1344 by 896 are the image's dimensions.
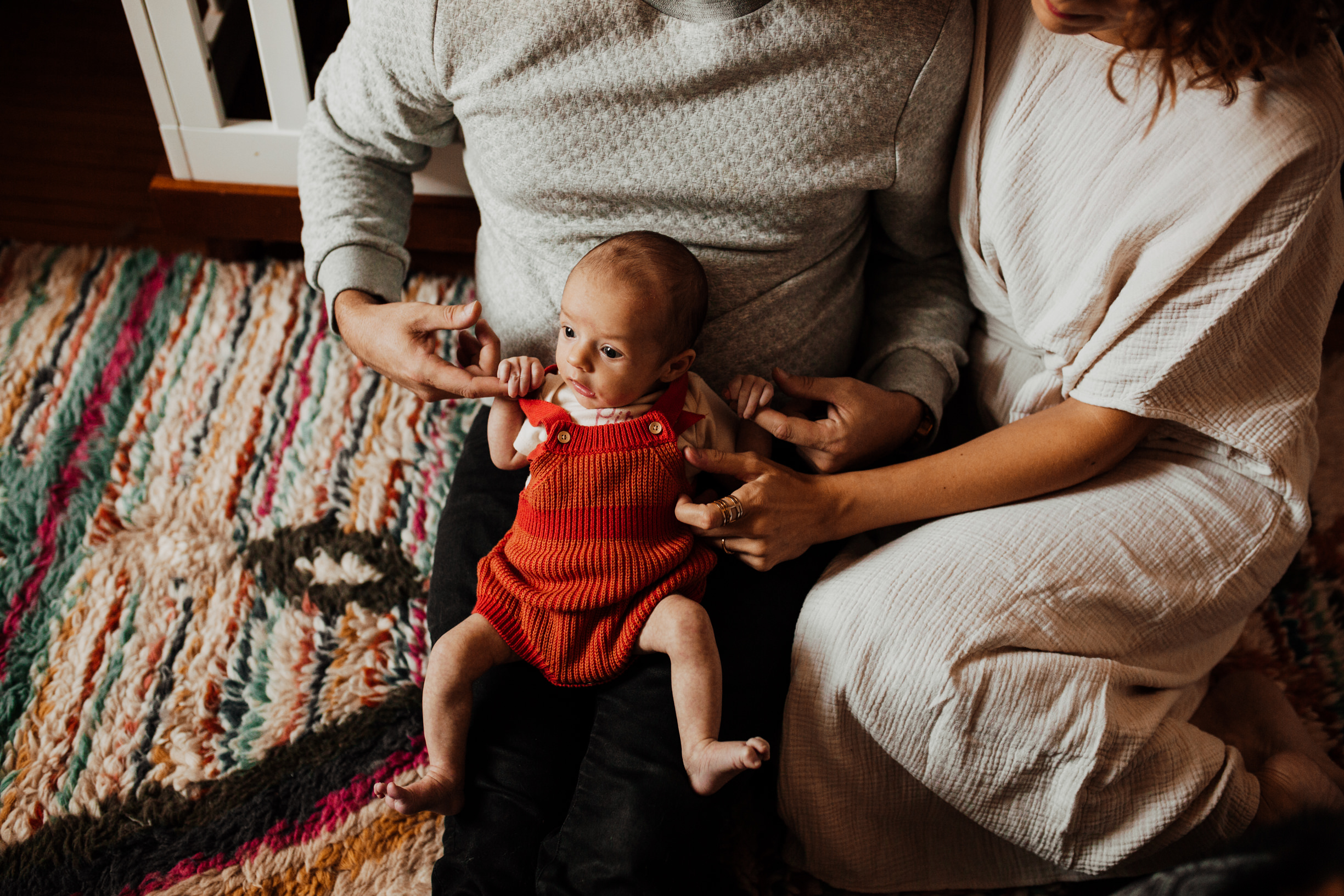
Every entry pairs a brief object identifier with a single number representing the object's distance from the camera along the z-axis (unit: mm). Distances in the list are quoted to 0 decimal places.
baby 835
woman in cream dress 782
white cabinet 1238
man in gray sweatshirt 839
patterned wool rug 1014
